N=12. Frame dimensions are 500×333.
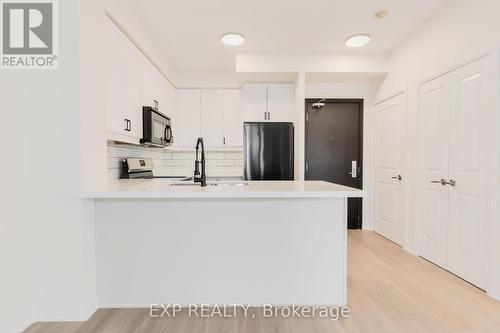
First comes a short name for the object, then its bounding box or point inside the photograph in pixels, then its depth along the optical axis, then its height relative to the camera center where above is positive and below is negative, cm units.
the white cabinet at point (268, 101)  412 +93
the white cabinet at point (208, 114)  437 +77
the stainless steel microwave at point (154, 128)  292 +39
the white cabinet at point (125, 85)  219 +74
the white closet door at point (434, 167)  272 -5
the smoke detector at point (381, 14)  271 +150
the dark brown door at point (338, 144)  439 +29
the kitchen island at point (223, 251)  194 -64
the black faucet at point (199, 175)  203 -11
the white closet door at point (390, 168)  351 -8
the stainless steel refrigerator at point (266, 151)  375 +15
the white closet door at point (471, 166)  224 -3
